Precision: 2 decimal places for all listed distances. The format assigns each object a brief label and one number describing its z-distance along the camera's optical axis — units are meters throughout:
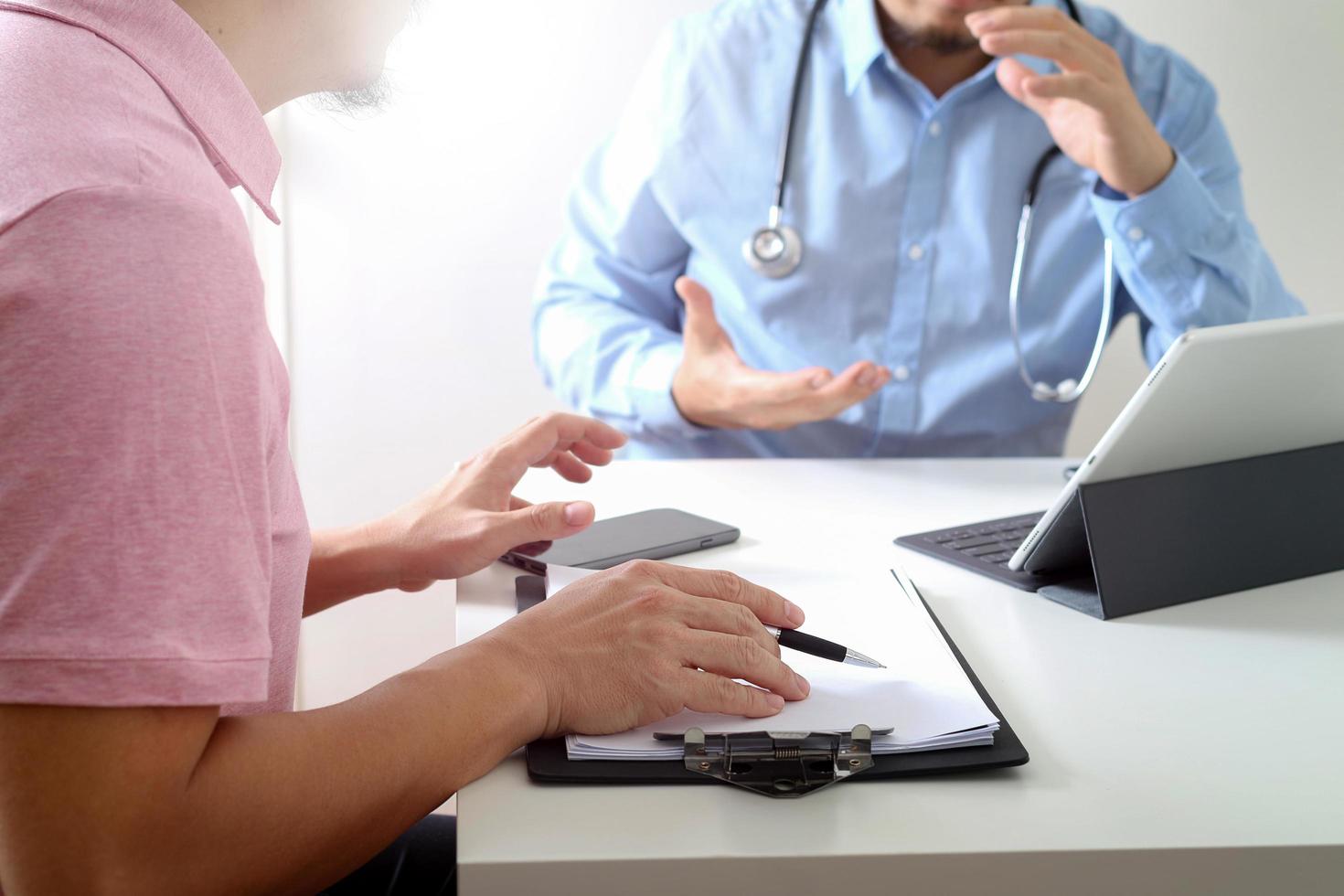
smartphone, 0.96
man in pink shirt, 0.51
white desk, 0.55
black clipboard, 0.61
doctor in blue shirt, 1.63
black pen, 0.74
